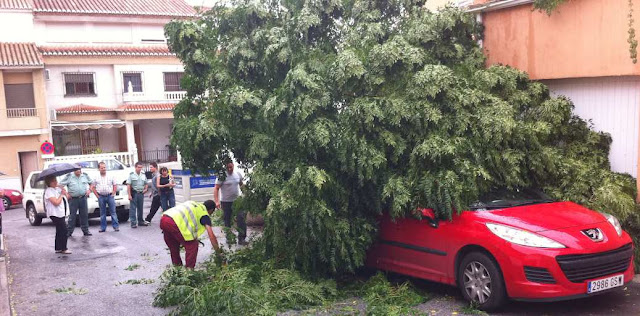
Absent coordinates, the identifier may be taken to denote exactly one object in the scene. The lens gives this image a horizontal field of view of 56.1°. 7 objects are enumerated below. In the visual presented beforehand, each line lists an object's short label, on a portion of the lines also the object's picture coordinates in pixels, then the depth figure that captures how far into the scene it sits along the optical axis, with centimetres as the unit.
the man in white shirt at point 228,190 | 1141
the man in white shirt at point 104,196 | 1397
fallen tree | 741
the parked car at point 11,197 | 2336
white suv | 1560
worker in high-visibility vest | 778
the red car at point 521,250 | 616
